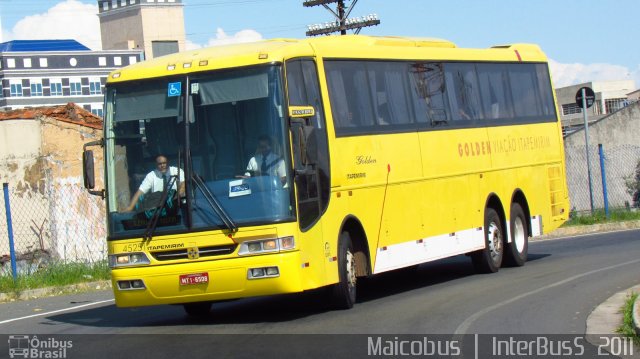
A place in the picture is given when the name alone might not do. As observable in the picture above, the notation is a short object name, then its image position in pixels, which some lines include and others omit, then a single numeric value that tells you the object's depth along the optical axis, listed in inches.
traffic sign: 1175.6
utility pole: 2103.8
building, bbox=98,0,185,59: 6205.7
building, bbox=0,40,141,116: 5487.2
